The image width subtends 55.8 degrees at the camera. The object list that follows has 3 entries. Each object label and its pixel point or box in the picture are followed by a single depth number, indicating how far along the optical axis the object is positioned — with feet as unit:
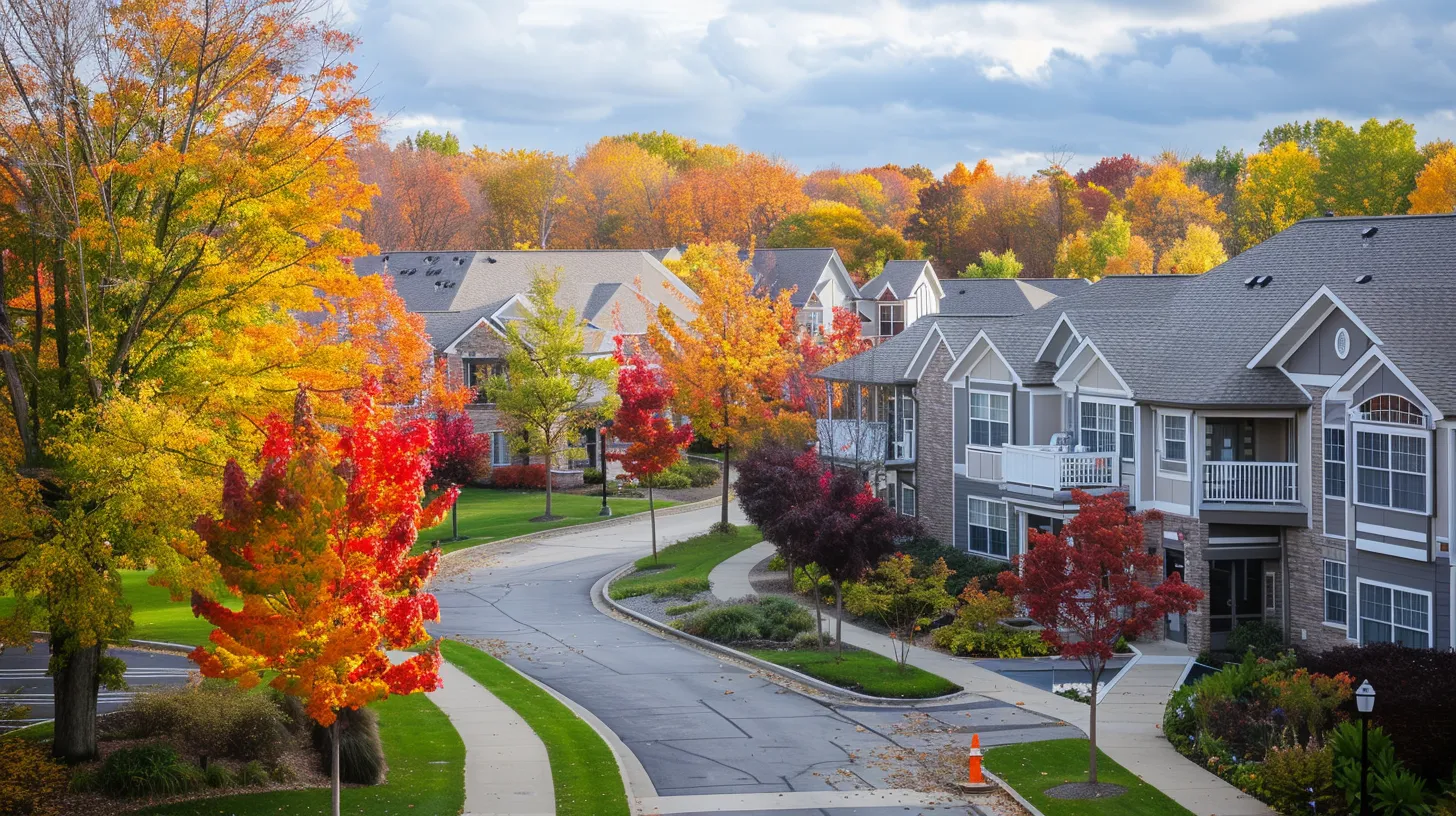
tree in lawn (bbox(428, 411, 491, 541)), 171.33
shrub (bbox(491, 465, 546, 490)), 192.24
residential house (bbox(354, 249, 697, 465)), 198.49
